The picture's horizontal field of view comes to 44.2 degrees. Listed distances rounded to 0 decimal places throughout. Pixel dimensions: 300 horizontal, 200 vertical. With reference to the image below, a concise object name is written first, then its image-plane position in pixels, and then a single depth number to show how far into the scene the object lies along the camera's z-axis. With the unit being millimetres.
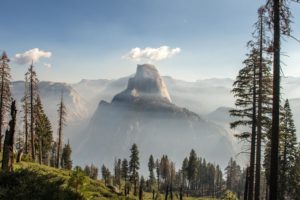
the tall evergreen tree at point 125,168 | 104181
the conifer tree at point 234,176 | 137025
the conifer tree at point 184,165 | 133838
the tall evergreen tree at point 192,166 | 106188
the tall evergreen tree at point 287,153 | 49219
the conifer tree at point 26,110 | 54900
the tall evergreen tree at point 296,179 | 51625
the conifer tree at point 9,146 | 22666
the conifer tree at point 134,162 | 90100
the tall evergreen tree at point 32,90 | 53156
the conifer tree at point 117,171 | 127731
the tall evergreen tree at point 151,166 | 139250
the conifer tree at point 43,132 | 60656
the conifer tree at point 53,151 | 103938
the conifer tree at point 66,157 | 100100
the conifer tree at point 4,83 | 49188
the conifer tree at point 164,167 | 129000
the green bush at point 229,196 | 26797
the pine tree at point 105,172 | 128525
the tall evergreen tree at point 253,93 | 29453
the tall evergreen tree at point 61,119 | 66062
